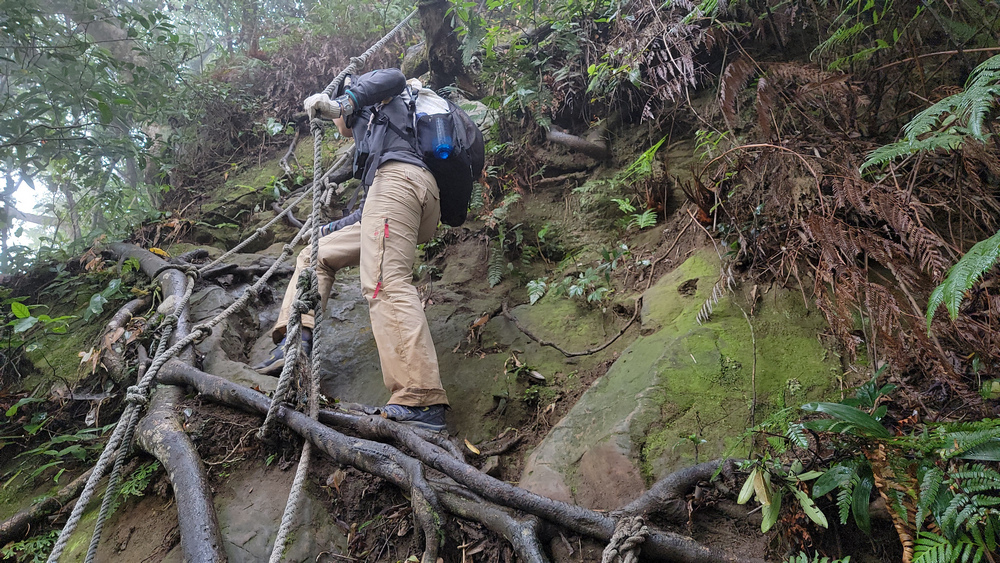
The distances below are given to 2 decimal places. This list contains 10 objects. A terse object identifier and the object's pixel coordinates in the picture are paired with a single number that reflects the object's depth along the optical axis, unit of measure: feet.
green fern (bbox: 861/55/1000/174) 5.65
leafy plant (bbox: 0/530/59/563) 8.23
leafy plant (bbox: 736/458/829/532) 5.56
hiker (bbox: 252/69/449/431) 10.31
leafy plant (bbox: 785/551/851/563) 5.02
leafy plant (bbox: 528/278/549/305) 14.23
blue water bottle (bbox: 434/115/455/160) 12.05
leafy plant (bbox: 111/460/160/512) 8.46
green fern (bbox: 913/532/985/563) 4.35
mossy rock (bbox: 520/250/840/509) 7.46
